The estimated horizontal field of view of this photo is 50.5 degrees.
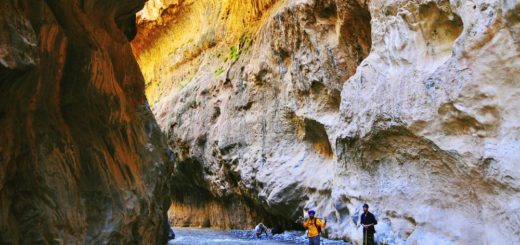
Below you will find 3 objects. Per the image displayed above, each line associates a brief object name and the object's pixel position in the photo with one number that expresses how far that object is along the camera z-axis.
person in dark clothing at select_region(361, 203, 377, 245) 10.84
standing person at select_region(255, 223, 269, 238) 19.92
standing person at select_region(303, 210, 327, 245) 10.15
